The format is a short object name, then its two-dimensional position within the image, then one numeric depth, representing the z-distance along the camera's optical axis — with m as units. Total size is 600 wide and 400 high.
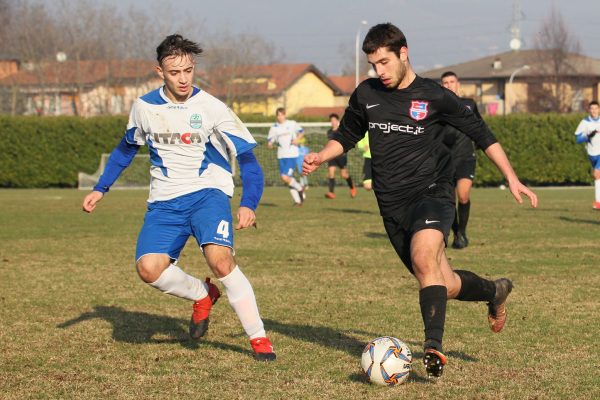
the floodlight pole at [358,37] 66.50
